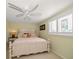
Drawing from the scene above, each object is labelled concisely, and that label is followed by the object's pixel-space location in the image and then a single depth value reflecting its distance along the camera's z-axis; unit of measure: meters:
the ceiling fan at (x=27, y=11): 1.60
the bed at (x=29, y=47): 1.97
